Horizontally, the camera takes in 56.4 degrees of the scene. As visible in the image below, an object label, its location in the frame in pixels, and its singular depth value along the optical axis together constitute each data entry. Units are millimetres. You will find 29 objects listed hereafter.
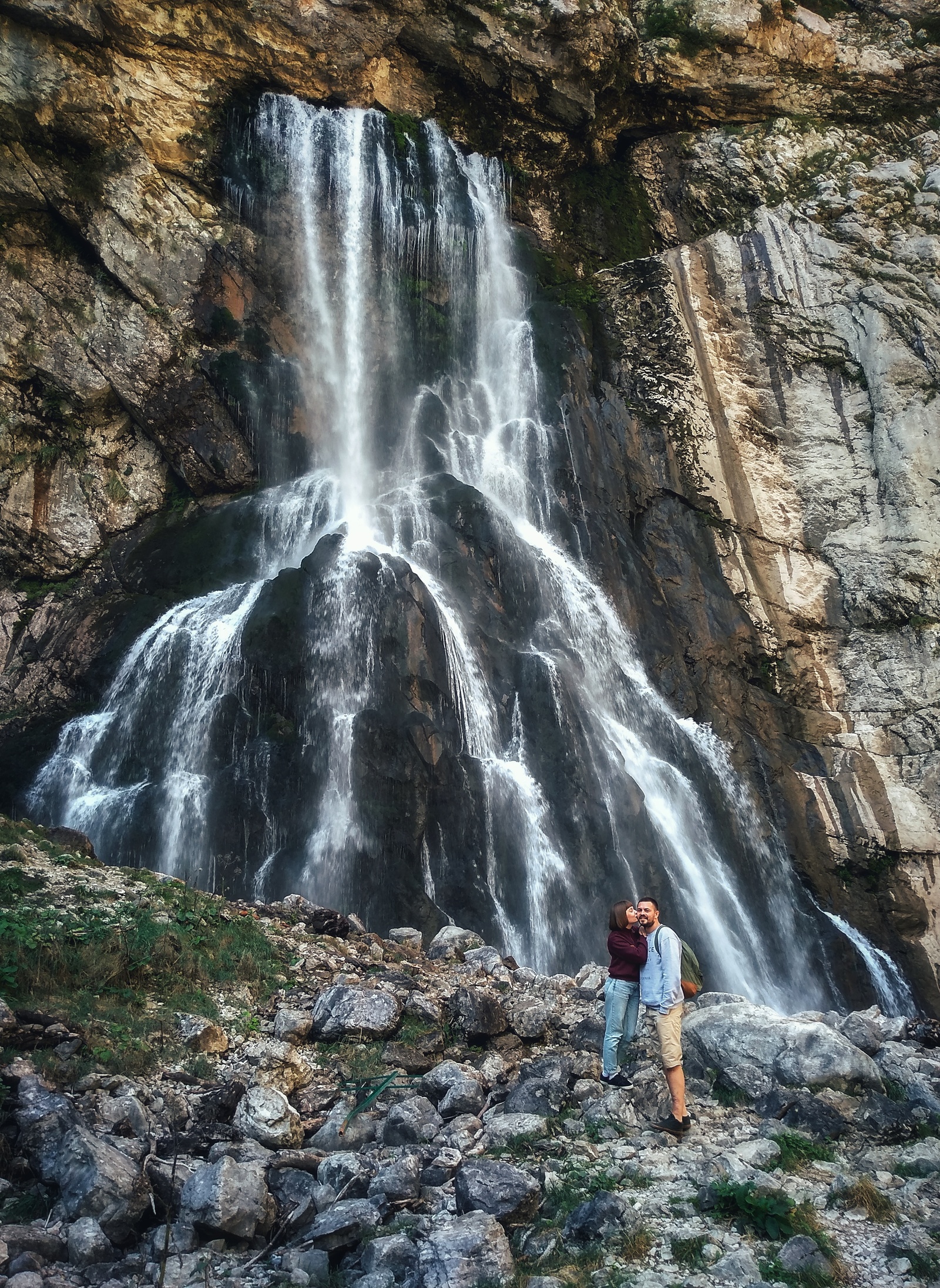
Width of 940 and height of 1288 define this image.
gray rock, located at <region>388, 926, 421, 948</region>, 10336
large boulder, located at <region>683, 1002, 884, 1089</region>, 5777
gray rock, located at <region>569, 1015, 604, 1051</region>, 6795
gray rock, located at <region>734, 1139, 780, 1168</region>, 4891
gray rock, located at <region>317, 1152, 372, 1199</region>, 4523
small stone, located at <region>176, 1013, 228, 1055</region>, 6070
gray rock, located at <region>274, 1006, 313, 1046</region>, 6539
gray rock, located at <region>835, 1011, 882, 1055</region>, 6625
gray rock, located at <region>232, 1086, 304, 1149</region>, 5133
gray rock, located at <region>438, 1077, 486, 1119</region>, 5543
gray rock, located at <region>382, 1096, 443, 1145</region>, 5188
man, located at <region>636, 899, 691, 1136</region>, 5320
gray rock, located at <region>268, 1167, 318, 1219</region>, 4395
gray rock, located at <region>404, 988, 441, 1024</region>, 6895
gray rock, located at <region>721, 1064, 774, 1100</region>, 5805
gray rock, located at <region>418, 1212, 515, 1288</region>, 3826
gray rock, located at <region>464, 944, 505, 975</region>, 8766
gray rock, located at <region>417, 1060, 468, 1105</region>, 5758
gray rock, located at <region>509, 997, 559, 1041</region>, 6906
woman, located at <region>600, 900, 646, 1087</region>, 5996
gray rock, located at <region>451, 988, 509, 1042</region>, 6764
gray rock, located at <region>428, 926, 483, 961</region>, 9477
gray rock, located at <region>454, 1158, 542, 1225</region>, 4316
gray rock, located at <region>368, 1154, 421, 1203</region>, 4438
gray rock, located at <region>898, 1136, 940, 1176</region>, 4762
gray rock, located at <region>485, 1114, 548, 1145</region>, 5133
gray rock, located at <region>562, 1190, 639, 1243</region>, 4156
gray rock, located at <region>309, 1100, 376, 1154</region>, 5141
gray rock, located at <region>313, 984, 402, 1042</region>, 6625
